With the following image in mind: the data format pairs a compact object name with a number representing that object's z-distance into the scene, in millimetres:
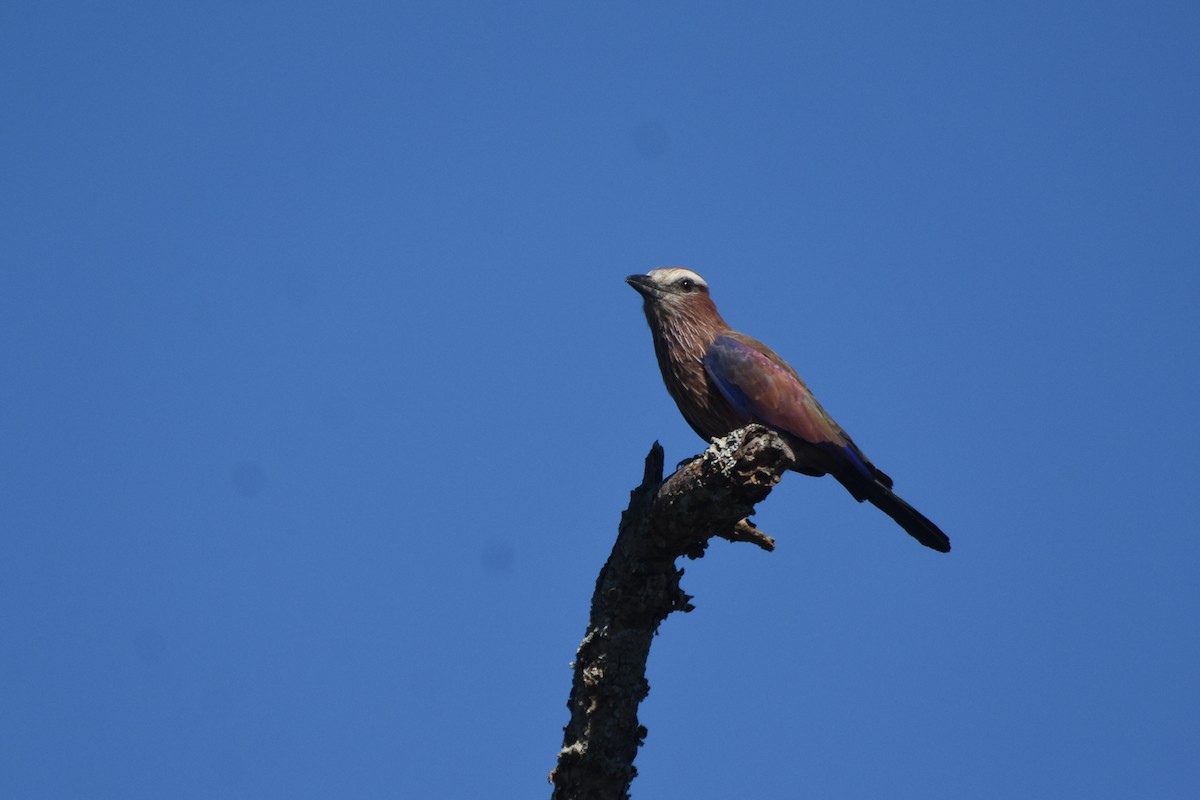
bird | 13812
